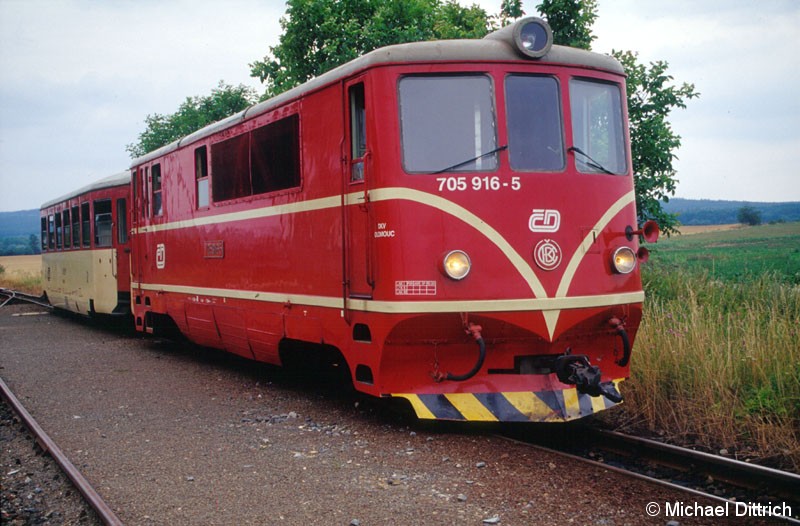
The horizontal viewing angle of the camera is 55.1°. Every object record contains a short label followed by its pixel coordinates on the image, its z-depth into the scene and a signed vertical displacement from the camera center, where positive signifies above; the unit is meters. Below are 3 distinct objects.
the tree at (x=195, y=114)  31.34 +6.22
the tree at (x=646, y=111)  13.06 +2.26
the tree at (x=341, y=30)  19.67 +5.85
